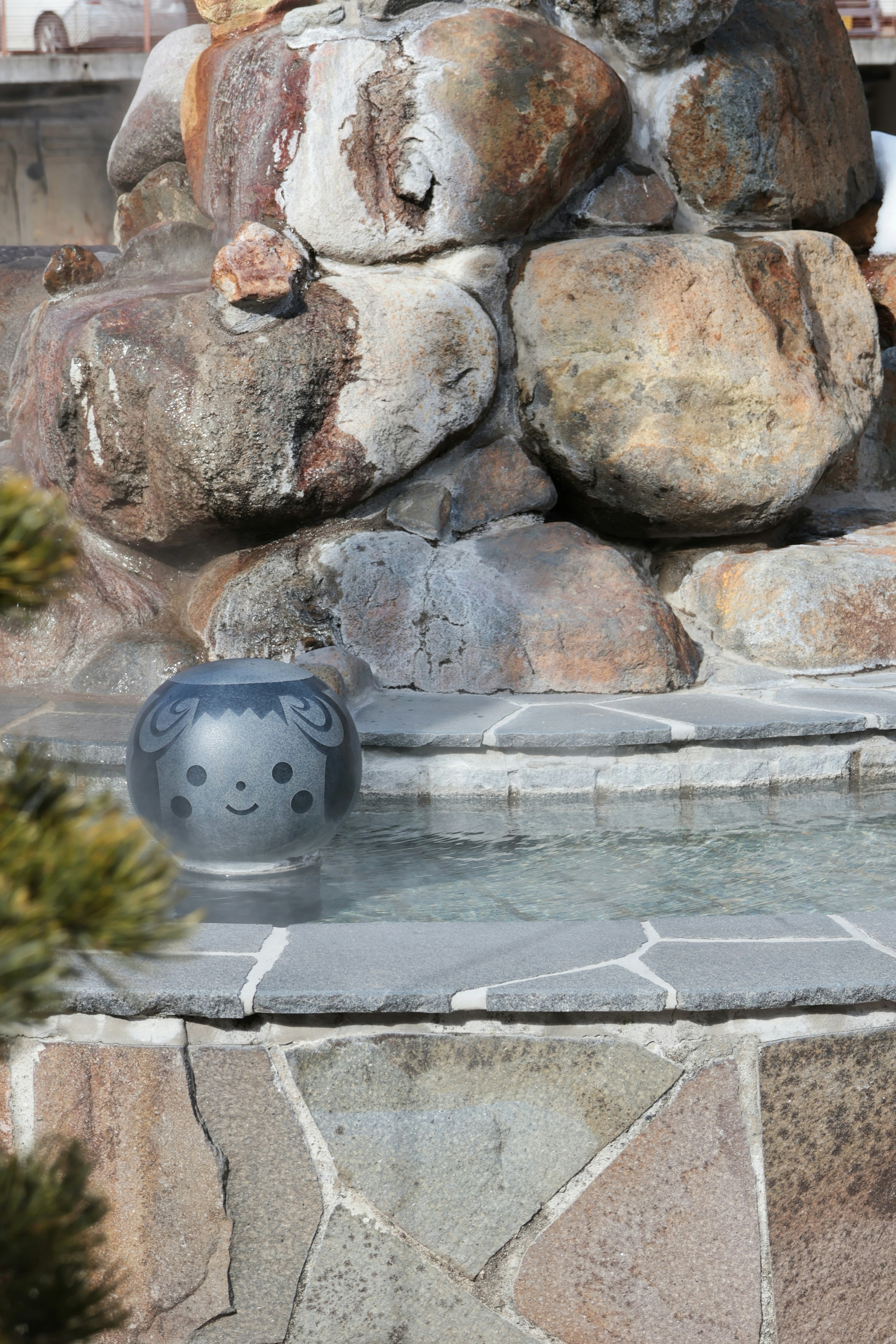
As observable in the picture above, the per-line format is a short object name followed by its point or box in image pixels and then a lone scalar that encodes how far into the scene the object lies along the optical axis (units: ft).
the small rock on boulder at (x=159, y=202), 23.88
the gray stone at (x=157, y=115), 24.49
